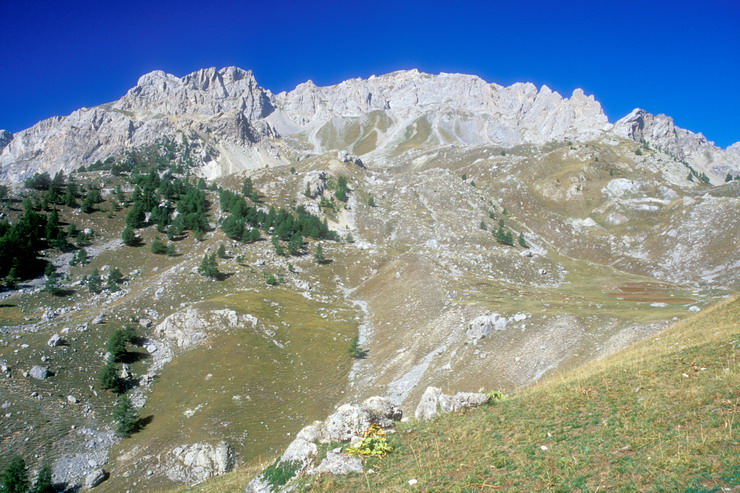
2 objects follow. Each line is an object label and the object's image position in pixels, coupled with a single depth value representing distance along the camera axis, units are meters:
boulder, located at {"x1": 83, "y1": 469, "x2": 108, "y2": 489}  36.03
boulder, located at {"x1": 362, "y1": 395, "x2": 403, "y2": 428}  19.58
